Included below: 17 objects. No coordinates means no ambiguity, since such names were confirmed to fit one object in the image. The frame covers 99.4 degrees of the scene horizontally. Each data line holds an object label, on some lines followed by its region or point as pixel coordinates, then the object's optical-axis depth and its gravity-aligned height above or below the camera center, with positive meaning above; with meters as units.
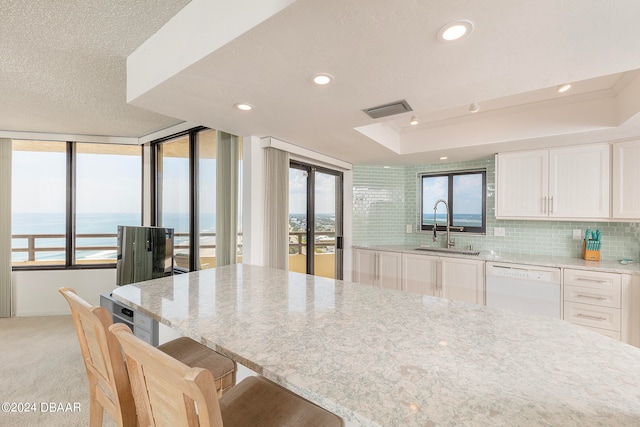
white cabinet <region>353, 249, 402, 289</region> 3.85 -0.83
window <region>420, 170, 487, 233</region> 3.79 +0.20
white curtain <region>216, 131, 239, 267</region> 2.79 +0.07
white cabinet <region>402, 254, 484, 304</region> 3.18 -0.81
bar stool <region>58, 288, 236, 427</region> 1.04 -0.72
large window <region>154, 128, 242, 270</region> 2.81 +0.22
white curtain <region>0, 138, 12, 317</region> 3.69 -0.21
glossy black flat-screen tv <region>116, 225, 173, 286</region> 2.60 -0.42
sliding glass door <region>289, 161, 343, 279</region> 3.51 -0.11
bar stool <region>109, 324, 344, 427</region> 0.63 -0.55
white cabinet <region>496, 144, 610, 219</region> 2.78 +0.33
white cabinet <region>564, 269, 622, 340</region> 2.49 -0.83
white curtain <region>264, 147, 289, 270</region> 2.78 +0.03
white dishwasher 2.75 -0.81
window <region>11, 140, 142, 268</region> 3.92 +0.17
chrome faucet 3.86 -0.24
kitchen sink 3.46 -0.51
